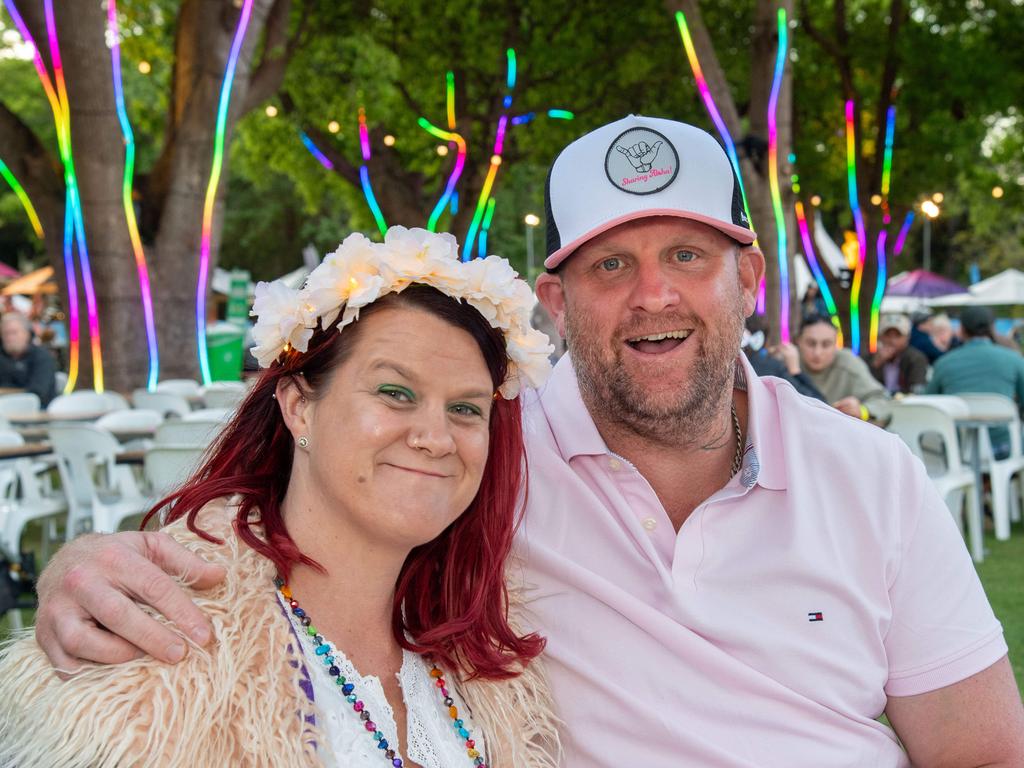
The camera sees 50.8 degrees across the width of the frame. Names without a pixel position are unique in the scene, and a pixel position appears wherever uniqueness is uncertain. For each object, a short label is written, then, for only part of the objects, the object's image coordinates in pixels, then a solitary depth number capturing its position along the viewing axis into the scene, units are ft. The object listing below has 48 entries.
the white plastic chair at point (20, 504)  22.07
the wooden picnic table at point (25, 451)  20.53
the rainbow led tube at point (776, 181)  34.19
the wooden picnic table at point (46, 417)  27.99
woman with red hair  5.40
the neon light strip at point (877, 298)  55.11
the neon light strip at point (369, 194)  62.90
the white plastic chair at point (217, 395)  31.27
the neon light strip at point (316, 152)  61.87
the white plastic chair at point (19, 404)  30.50
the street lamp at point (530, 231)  48.17
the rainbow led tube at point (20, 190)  33.48
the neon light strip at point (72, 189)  31.63
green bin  52.49
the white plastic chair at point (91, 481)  22.44
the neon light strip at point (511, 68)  55.62
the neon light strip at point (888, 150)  53.93
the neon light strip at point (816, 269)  51.89
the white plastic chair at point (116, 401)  30.50
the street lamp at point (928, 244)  131.82
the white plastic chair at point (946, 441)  25.50
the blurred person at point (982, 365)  31.09
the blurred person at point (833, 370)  26.63
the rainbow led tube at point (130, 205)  32.96
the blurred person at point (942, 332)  49.93
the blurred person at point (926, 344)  49.37
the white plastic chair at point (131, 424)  24.97
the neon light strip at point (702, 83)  34.71
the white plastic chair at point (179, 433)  22.12
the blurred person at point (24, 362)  35.50
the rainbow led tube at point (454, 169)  59.21
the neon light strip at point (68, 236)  31.83
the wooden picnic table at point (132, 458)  21.47
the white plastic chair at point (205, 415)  23.03
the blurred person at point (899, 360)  39.78
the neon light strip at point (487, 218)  67.36
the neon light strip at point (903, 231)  61.93
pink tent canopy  94.27
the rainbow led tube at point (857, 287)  53.30
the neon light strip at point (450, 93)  57.52
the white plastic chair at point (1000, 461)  28.04
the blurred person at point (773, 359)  19.65
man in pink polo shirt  6.76
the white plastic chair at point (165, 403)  29.66
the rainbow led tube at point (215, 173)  33.78
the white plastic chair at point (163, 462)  19.65
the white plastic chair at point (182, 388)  33.10
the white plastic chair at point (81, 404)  29.53
